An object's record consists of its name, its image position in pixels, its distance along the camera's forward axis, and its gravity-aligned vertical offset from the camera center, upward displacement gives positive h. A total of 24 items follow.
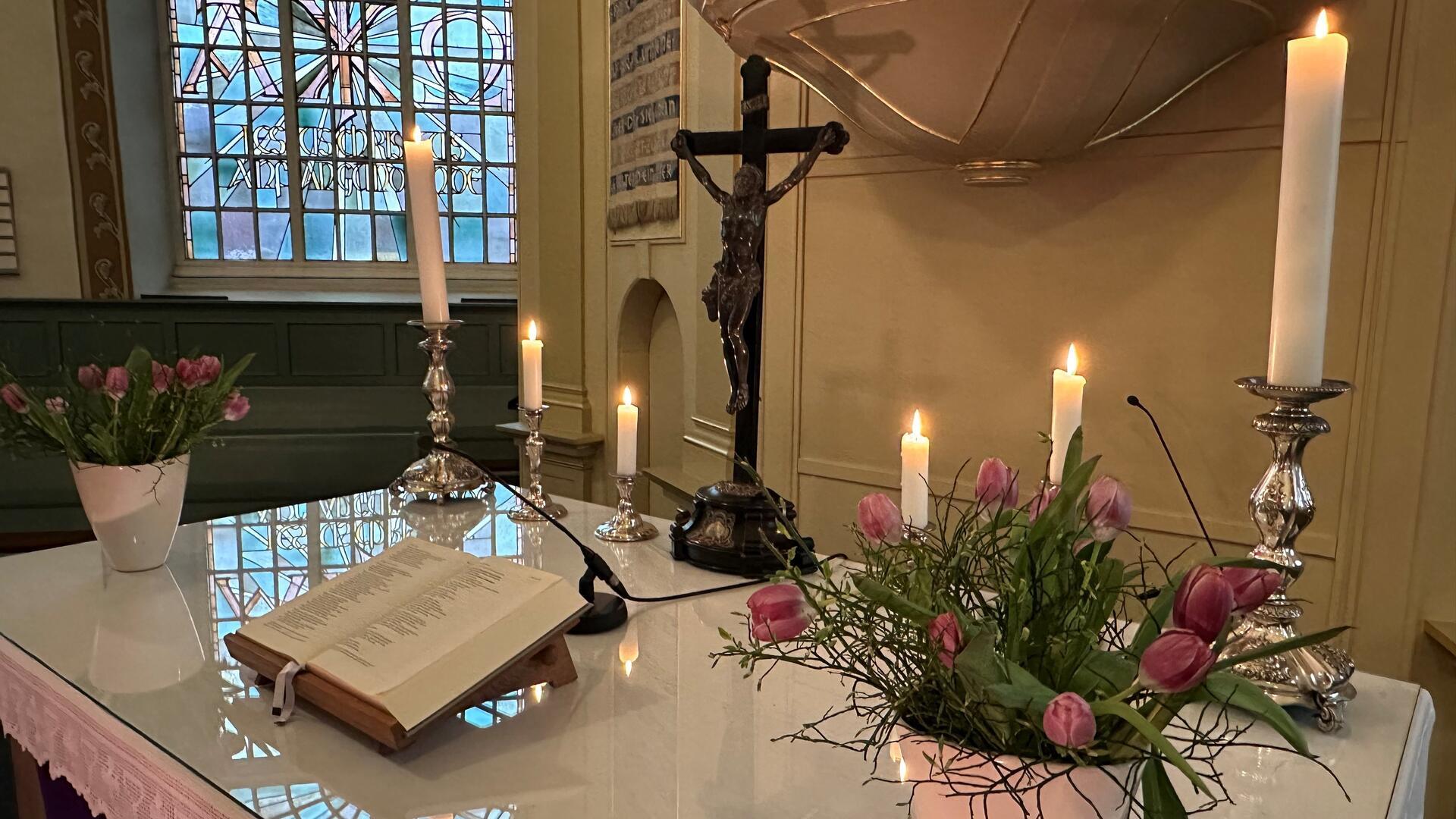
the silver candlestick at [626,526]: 1.72 -0.43
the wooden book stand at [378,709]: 0.96 -0.43
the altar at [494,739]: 0.89 -0.46
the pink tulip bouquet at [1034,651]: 0.58 -0.24
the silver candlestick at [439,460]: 1.92 -0.36
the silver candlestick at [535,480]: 1.80 -0.37
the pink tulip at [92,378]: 1.51 -0.15
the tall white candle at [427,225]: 1.82 +0.12
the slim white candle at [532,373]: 1.81 -0.16
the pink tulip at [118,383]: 1.49 -0.15
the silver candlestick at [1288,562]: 1.00 -0.28
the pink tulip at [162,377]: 1.54 -0.15
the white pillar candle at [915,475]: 1.18 -0.22
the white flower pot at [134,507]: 1.47 -0.34
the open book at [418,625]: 1.00 -0.38
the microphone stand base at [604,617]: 1.29 -0.44
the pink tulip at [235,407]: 1.61 -0.21
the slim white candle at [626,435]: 1.65 -0.25
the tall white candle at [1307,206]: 0.92 +0.09
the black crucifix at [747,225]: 1.52 +0.10
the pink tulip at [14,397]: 1.49 -0.18
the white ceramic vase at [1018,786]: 0.62 -0.32
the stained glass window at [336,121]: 6.29 +1.08
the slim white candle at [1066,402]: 1.14 -0.13
